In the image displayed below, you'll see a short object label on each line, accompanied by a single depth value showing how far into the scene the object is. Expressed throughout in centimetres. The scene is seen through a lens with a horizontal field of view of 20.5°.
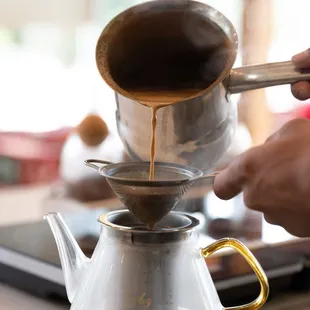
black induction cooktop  84
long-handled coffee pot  70
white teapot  63
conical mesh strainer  64
